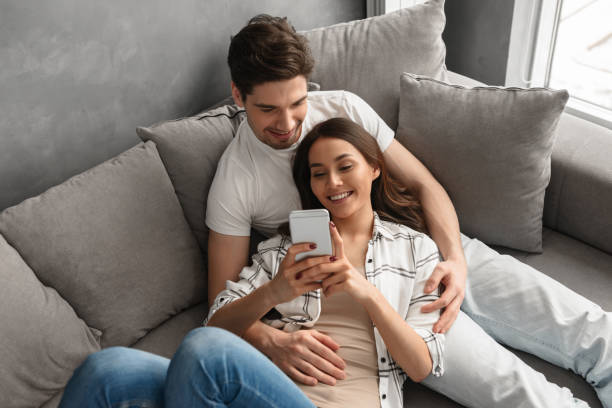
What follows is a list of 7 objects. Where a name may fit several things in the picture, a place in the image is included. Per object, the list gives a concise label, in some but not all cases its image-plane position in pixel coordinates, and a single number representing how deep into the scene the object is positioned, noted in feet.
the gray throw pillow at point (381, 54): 6.16
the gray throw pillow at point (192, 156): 5.38
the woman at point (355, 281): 4.21
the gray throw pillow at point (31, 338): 4.34
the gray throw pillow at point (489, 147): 5.34
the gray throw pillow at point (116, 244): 4.73
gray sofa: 4.56
